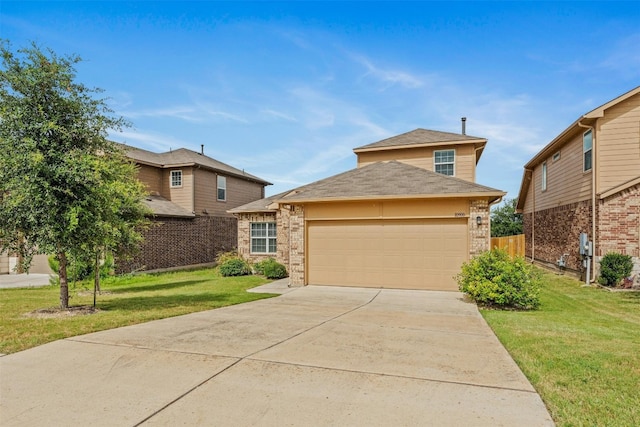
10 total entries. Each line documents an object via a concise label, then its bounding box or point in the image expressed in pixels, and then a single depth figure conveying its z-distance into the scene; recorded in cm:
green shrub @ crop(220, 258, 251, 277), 1688
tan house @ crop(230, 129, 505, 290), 1122
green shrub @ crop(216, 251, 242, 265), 1867
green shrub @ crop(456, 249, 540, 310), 895
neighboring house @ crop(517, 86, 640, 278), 1259
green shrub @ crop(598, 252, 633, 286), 1214
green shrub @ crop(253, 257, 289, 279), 1566
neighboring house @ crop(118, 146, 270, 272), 1842
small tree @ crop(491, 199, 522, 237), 3466
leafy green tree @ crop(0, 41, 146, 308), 740
